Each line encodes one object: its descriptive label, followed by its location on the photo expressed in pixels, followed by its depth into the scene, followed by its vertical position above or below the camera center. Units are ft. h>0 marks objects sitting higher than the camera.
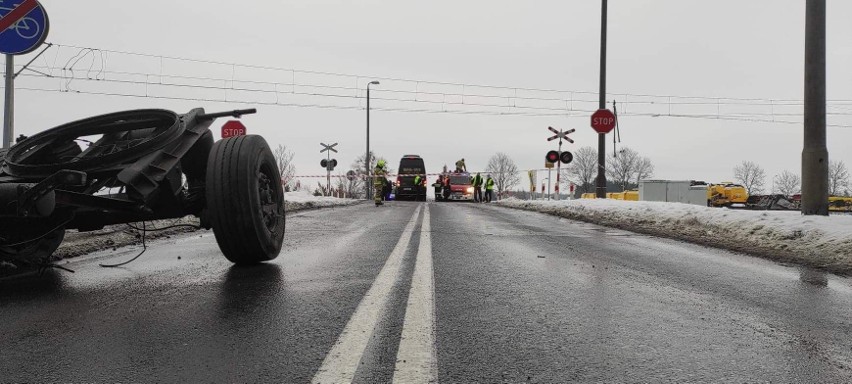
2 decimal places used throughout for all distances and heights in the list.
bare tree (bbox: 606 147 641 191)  317.85 +17.67
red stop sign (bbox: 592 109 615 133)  55.57 +7.72
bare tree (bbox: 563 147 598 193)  322.75 +16.39
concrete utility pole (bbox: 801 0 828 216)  25.02 +3.68
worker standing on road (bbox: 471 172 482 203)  106.83 +1.00
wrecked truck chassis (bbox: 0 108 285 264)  11.94 +0.06
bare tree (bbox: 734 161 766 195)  295.89 +10.98
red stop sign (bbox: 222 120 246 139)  49.56 +5.72
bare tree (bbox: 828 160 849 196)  270.67 +10.27
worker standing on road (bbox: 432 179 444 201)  122.48 +0.95
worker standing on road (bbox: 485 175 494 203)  100.22 +1.32
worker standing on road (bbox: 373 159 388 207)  65.67 +1.14
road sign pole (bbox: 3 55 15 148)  28.38 +4.21
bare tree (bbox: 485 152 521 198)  364.79 +16.74
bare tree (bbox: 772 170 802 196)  297.53 +7.38
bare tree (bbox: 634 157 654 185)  323.57 +15.88
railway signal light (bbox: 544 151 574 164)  72.28 +5.08
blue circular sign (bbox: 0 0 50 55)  25.03 +7.48
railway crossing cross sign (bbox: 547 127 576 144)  70.77 +7.84
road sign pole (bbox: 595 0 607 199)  57.66 +5.45
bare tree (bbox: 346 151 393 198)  262.06 +10.29
